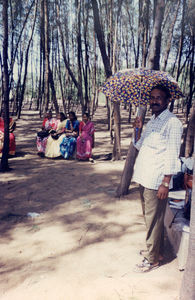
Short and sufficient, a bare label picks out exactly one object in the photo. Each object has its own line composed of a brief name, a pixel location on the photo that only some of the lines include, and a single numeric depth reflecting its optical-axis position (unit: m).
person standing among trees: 2.06
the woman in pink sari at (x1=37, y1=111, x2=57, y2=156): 7.78
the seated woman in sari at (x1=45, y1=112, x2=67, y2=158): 7.44
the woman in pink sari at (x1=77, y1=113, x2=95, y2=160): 7.09
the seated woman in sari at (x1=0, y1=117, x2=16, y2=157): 7.54
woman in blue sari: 7.29
